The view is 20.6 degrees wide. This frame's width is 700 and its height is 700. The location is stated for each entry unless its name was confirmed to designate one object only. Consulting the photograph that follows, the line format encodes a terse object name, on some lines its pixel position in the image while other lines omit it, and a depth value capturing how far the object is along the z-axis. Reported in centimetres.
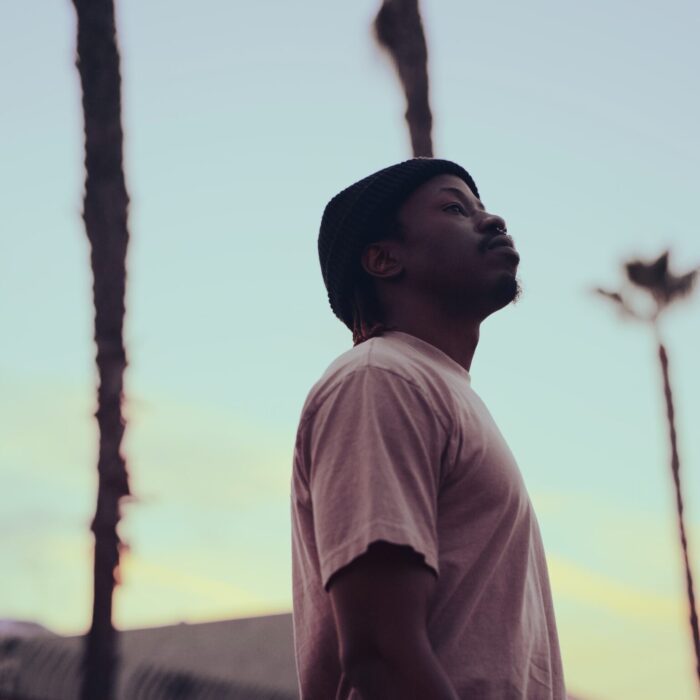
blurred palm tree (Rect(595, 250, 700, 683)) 2059
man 213
